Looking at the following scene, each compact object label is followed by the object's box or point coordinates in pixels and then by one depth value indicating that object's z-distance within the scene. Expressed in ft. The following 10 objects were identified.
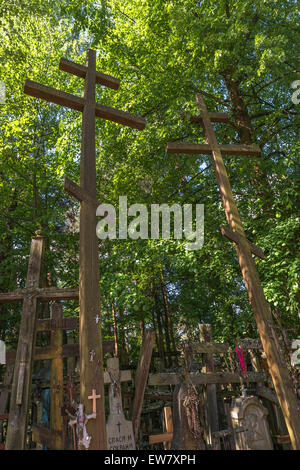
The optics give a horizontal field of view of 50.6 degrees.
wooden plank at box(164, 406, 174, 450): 14.66
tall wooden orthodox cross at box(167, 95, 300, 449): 12.28
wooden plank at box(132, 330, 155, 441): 16.43
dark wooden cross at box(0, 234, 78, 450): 10.87
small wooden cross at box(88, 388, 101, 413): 9.97
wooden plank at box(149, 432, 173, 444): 14.53
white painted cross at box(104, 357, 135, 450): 14.42
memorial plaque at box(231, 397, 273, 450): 16.34
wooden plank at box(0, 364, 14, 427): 19.17
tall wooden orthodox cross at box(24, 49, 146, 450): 10.21
